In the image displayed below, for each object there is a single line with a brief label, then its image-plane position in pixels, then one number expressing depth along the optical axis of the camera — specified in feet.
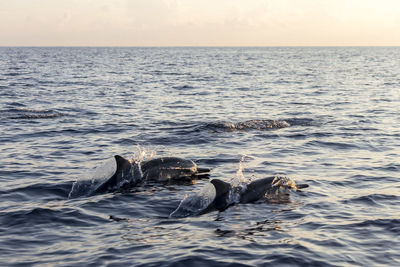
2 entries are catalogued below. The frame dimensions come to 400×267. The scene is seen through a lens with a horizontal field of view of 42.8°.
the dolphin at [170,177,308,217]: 38.40
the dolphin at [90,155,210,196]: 45.30
